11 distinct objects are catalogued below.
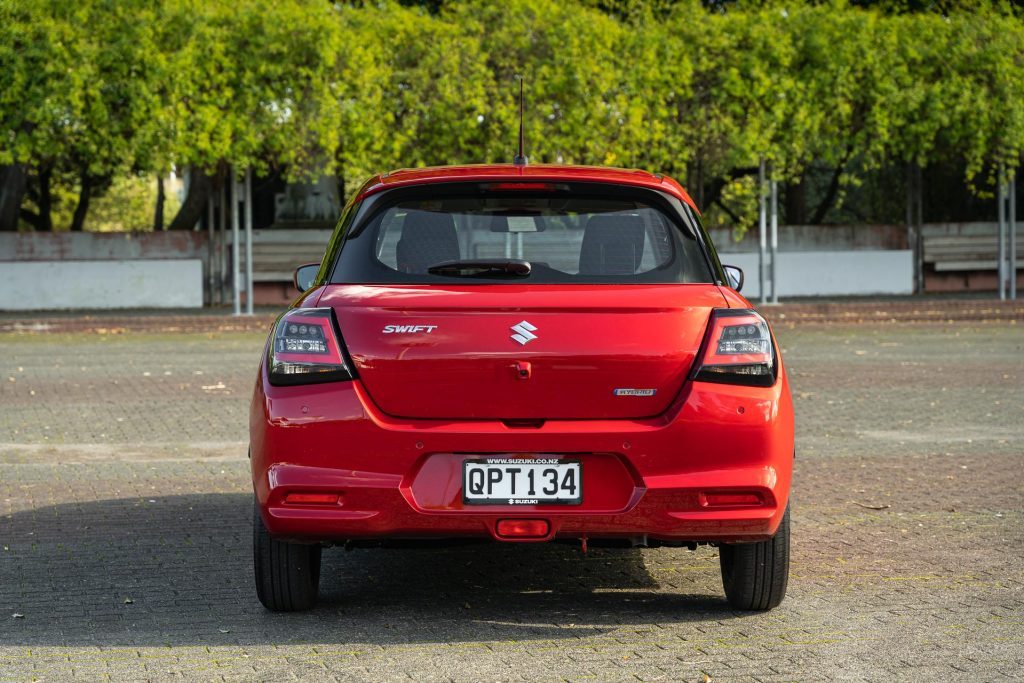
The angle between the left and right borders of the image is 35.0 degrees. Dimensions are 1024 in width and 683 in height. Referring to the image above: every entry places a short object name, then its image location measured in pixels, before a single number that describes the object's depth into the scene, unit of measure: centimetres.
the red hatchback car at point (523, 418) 523
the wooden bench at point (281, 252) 3212
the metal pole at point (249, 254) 2605
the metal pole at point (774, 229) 2741
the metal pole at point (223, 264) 3088
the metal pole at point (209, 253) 3100
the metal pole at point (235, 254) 2655
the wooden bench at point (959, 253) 3406
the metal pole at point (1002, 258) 2909
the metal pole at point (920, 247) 3409
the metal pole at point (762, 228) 2772
